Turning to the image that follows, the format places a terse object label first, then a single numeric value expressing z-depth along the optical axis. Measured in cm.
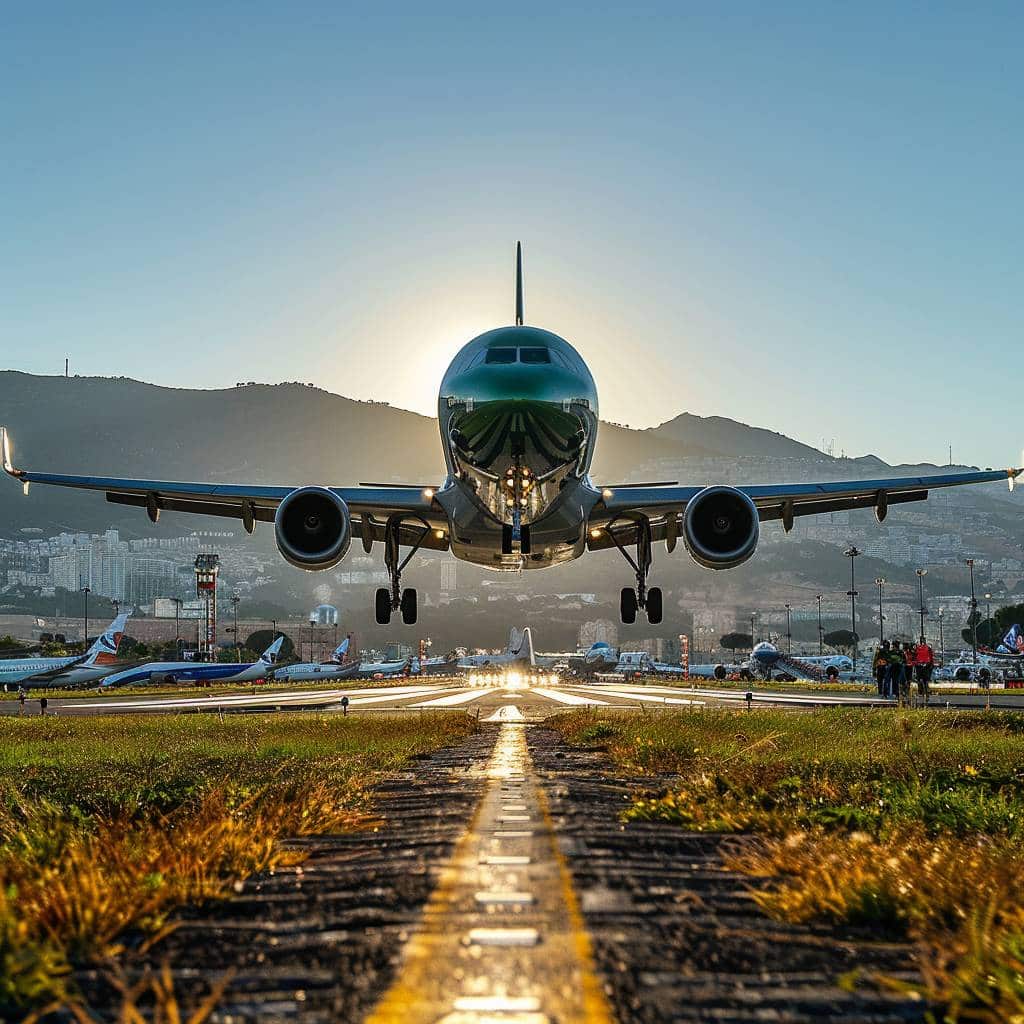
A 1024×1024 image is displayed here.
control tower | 15125
